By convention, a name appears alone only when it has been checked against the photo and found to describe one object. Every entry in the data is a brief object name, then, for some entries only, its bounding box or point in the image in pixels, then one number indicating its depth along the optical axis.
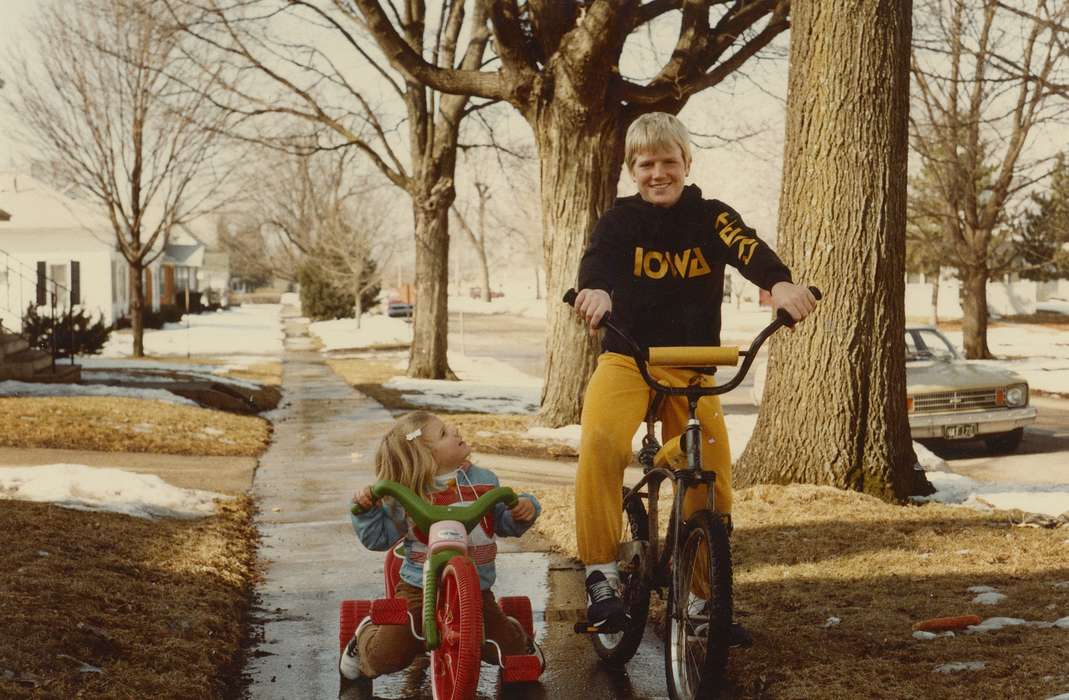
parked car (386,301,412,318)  68.94
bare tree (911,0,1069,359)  27.27
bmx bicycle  3.63
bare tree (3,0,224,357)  24.66
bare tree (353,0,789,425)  12.54
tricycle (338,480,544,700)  3.72
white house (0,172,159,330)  42.62
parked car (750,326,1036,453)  12.36
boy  4.28
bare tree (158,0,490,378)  22.11
